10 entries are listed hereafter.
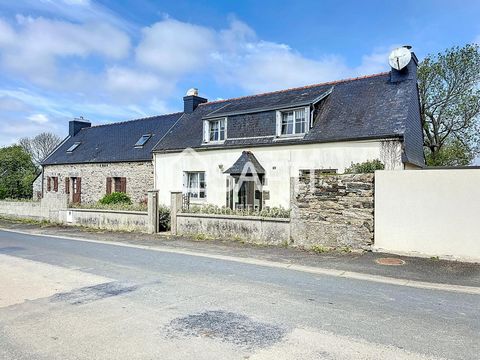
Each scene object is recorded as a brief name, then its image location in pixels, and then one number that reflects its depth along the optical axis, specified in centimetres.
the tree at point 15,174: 3634
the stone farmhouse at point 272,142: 1577
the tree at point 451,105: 2662
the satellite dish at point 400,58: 1691
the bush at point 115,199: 2353
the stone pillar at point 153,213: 1644
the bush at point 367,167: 1340
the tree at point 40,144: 5538
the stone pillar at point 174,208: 1570
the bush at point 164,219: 1697
